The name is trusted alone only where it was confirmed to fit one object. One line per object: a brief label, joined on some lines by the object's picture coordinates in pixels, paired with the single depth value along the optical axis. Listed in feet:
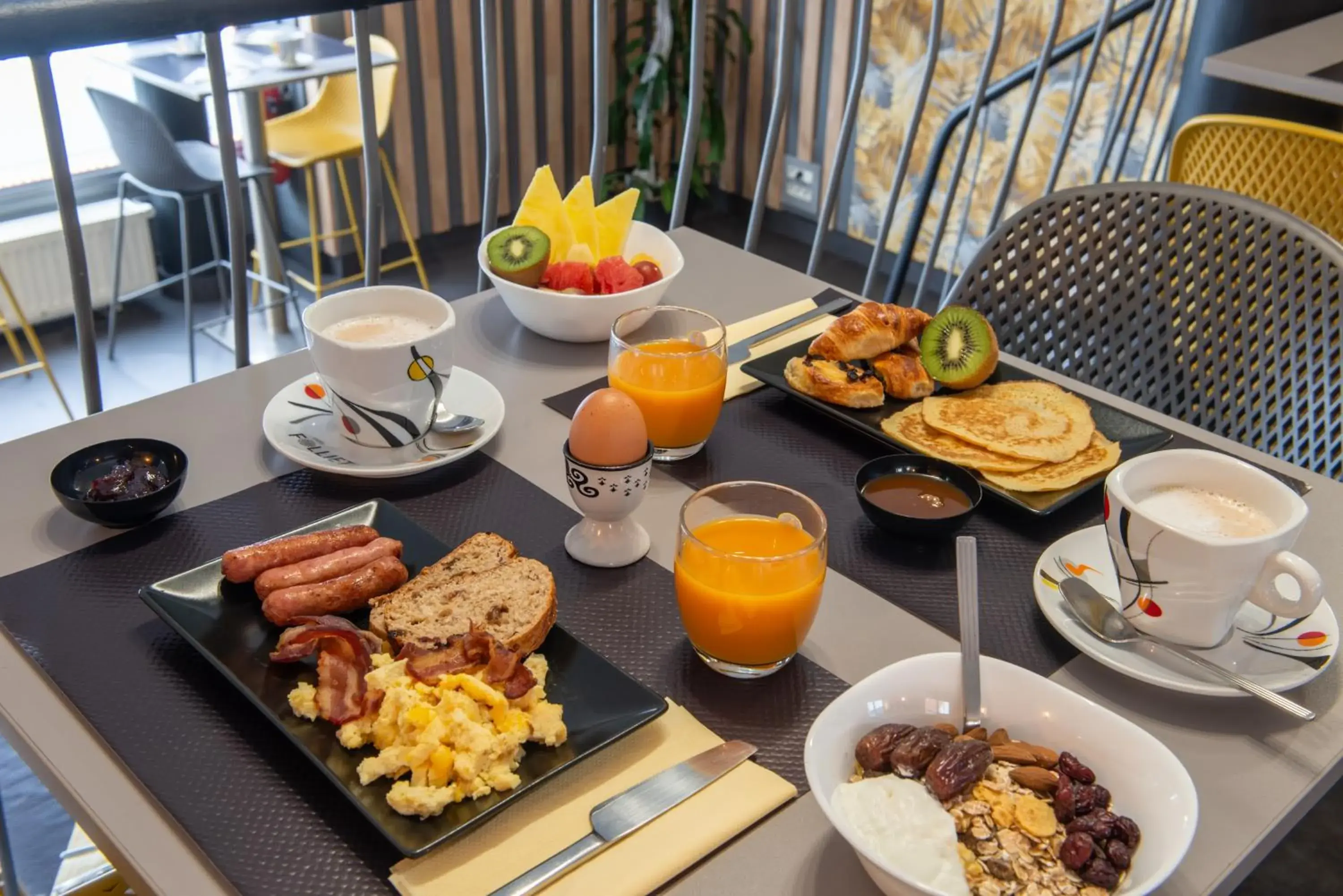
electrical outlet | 16.94
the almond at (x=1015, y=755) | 2.68
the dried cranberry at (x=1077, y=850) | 2.43
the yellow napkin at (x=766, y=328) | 4.68
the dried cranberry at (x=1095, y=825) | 2.50
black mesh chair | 4.92
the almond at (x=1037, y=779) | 2.63
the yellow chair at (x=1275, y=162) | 6.25
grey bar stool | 12.28
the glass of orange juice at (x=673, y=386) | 4.04
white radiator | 14.23
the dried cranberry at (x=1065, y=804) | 2.55
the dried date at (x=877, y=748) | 2.64
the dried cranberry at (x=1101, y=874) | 2.40
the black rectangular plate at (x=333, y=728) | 2.56
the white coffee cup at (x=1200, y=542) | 3.05
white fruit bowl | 4.75
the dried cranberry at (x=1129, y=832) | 2.51
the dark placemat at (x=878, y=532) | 3.43
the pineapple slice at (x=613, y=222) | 5.24
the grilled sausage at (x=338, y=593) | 3.12
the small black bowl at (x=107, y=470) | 3.57
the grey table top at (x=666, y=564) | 2.62
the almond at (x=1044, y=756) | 2.71
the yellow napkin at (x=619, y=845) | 2.50
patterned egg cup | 3.49
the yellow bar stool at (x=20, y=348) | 11.98
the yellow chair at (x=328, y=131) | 14.06
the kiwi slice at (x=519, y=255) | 4.87
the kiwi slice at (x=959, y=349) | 4.51
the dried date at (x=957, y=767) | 2.57
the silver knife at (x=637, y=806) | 2.50
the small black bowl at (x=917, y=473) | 3.66
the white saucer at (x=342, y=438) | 3.96
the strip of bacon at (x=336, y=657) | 2.80
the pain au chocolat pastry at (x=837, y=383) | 4.33
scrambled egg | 2.59
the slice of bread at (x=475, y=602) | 3.06
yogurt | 2.39
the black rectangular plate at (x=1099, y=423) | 4.21
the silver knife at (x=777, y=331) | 4.83
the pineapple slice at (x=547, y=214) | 5.08
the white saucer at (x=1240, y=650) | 3.14
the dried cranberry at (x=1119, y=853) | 2.46
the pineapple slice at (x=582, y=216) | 5.18
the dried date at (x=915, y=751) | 2.61
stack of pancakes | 3.98
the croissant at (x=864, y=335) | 4.49
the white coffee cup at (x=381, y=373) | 3.84
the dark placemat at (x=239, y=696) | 2.60
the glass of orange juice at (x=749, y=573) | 3.01
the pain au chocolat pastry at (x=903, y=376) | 4.43
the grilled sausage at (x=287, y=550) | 3.25
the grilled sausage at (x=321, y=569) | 3.20
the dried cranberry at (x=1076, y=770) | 2.65
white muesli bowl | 2.44
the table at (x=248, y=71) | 12.67
